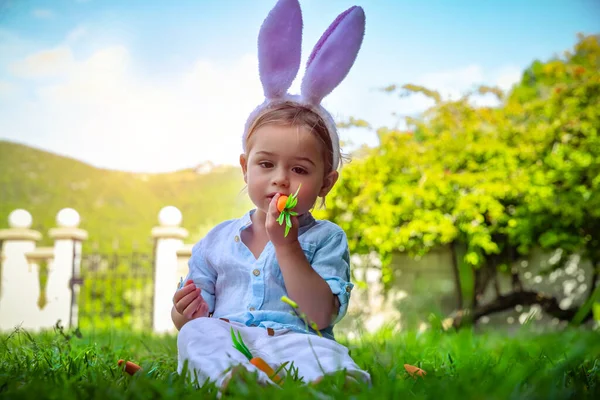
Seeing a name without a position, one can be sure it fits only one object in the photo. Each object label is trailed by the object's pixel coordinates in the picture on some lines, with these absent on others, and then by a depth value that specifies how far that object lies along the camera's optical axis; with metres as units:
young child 1.24
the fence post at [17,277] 7.17
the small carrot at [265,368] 1.06
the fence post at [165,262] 6.81
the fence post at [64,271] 6.96
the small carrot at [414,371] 1.22
